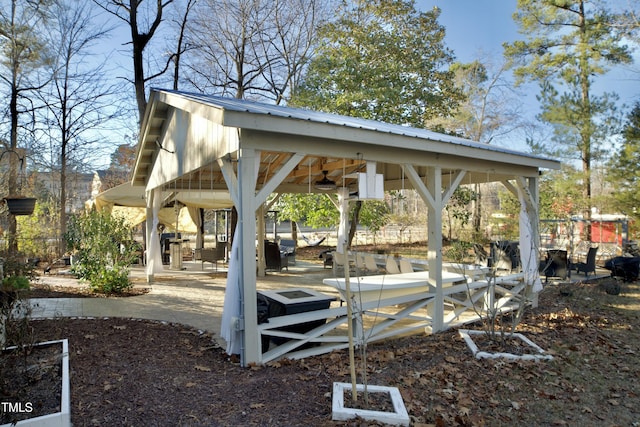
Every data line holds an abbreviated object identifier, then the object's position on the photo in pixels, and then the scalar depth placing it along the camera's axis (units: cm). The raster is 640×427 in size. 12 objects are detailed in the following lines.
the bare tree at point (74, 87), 1471
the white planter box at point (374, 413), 290
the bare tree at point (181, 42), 1513
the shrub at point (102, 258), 774
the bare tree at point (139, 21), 1301
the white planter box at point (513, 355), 446
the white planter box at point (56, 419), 239
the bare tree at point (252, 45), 1574
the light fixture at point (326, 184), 738
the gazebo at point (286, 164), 412
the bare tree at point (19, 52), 1251
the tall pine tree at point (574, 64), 1459
